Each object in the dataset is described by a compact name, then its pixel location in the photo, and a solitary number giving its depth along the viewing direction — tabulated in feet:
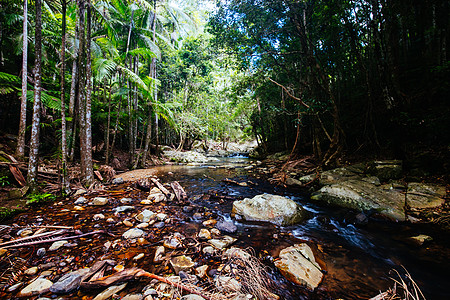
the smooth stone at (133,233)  9.41
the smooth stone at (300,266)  7.00
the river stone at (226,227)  10.84
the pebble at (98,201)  13.66
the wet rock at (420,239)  9.73
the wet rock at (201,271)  6.86
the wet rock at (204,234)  9.72
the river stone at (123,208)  12.62
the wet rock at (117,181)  20.63
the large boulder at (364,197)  12.96
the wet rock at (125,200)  14.51
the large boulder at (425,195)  12.33
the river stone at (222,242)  8.98
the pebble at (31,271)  6.43
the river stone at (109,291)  5.58
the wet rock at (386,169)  16.42
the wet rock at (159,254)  7.73
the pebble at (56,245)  7.92
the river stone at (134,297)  5.51
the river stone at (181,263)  7.13
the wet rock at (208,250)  8.33
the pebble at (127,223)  10.81
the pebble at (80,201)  13.69
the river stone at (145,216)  11.52
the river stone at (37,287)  5.56
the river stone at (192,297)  5.46
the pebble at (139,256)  7.80
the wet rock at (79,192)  15.43
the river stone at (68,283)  5.77
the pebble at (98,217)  11.32
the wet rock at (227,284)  6.05
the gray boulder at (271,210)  12.43
